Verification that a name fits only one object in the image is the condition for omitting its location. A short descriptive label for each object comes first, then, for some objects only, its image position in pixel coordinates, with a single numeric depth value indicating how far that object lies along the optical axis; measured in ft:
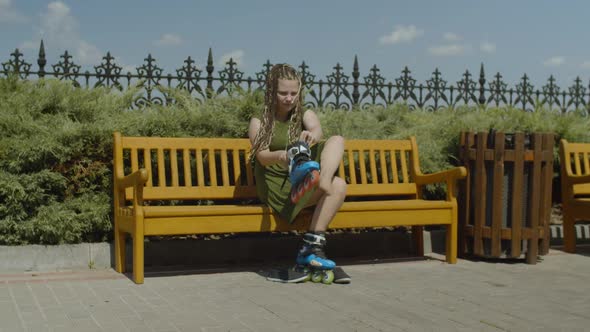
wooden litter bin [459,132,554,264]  21.08
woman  17.85
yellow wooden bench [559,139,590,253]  23.91
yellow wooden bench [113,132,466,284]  17.80
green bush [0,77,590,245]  19.71
